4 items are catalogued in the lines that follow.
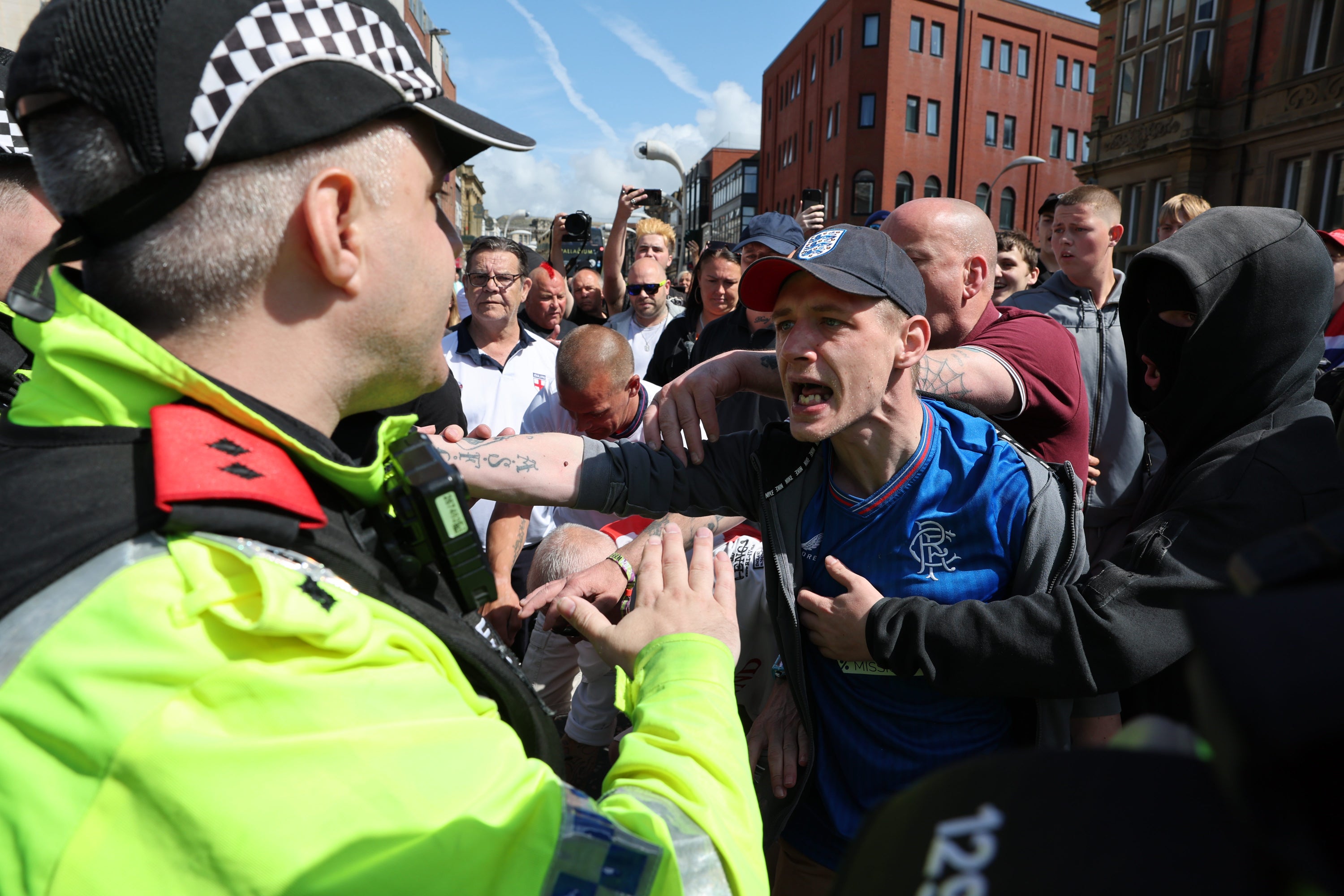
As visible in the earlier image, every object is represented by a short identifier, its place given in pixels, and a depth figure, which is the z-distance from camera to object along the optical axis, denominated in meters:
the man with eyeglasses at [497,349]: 4.79
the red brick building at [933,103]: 37.62
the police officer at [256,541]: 0.77
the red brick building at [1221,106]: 17.12
